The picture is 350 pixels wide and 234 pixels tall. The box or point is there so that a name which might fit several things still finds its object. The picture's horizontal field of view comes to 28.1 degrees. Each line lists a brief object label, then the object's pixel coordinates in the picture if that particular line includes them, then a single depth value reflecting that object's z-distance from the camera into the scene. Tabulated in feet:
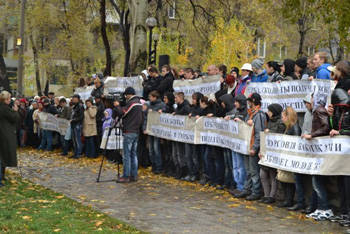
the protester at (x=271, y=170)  42.27
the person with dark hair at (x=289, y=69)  46.73
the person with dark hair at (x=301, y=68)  45.09
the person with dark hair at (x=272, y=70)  47.50
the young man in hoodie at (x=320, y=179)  37.24
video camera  55.55
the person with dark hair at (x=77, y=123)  71.67
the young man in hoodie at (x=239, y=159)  45.78
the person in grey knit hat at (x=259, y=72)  48.06
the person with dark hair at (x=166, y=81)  58.75
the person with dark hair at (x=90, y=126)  70.90
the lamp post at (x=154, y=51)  92.73
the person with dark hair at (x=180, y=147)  53.98
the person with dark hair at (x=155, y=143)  57.31
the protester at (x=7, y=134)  49.24
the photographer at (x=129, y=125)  51.85
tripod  51.72
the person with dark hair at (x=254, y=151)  43.83
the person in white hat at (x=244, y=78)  48.19
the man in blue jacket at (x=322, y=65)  41.19
